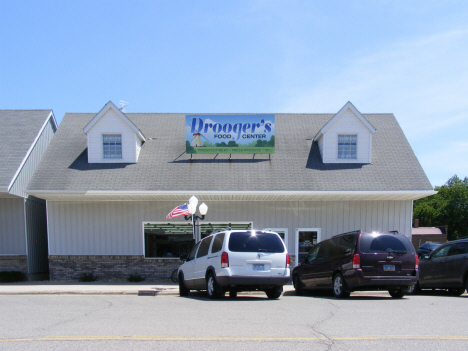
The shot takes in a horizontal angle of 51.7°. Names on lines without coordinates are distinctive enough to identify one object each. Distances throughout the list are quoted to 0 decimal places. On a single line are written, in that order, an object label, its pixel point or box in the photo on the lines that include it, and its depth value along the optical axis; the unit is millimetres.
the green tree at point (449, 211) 82875
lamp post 16312
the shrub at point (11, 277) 18422
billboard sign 19984
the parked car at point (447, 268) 12977
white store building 17969
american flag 16531
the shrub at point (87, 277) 18375
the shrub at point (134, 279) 18328
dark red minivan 11562
